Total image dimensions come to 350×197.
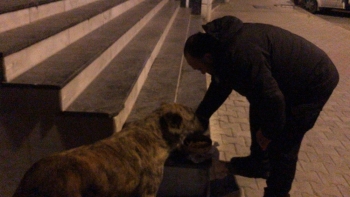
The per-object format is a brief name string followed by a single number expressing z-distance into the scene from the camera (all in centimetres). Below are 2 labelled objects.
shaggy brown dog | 209
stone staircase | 295
